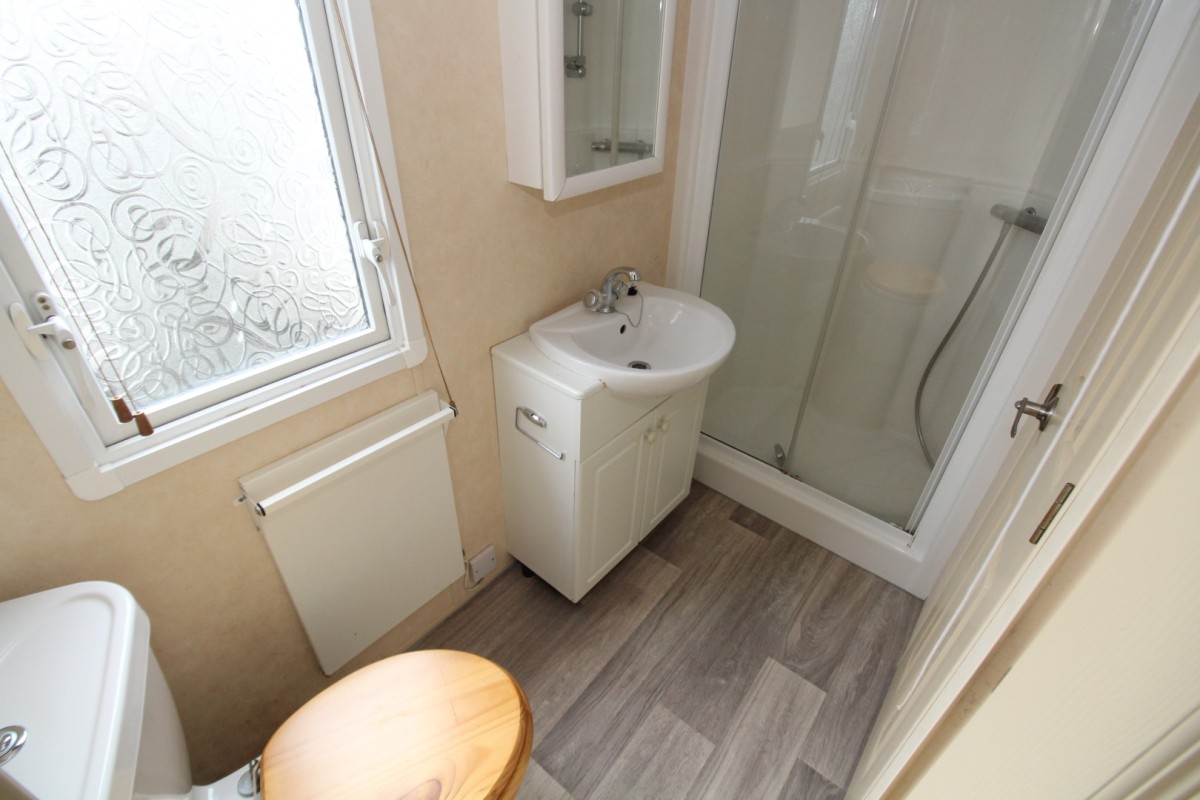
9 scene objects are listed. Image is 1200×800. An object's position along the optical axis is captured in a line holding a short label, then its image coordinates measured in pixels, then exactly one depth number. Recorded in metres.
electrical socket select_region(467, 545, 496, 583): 1.68
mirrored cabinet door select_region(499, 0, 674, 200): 1.13
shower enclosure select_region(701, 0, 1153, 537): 1.48
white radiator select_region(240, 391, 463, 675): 1.12
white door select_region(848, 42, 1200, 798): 0.44
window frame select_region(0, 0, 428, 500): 0.80
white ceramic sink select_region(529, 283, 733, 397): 1.31
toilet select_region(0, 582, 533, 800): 0.63
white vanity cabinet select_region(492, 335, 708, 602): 1.35
